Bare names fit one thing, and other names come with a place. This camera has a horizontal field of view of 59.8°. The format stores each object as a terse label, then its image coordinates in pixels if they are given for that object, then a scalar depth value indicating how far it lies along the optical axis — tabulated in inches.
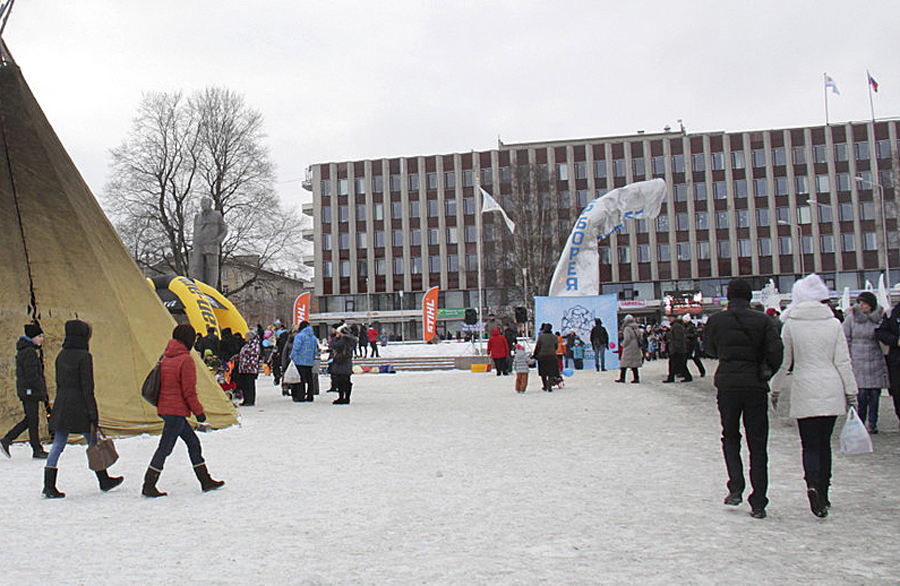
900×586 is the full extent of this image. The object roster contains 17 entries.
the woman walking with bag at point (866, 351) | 381.4
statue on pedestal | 847.1
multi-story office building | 2682.1
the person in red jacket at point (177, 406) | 282.4
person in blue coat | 657.0
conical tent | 434.0
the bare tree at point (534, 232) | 2329.0
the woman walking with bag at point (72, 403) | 285.9
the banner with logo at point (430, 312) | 1608.0
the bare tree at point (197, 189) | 1432.1
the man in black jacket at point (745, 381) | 227.3
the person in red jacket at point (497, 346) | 949.8
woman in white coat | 224.4
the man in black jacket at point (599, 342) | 991.6
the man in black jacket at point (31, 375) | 360.2
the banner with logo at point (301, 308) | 1366.9
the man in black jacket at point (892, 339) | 356.8
